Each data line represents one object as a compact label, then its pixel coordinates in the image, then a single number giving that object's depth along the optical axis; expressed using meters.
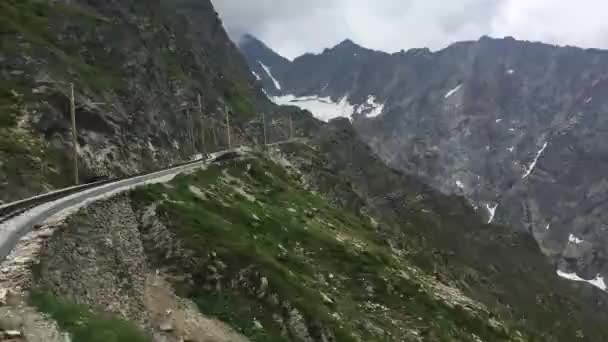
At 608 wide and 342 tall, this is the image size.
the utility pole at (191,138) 115.55
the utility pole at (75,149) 51.36
